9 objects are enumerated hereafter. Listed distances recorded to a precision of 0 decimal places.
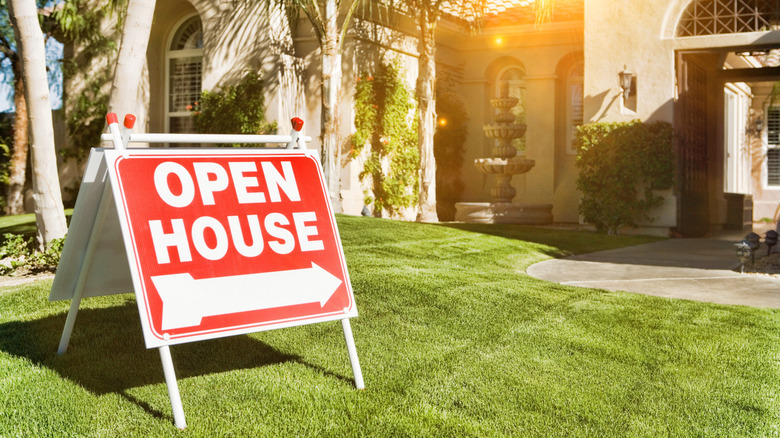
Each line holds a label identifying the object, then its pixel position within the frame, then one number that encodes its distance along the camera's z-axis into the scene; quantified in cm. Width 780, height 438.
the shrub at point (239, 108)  1479
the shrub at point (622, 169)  1398
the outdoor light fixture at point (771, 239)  976
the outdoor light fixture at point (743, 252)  862
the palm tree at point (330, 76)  1294
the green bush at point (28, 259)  762
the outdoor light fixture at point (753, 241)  888
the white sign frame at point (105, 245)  337
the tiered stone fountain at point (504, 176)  1548
